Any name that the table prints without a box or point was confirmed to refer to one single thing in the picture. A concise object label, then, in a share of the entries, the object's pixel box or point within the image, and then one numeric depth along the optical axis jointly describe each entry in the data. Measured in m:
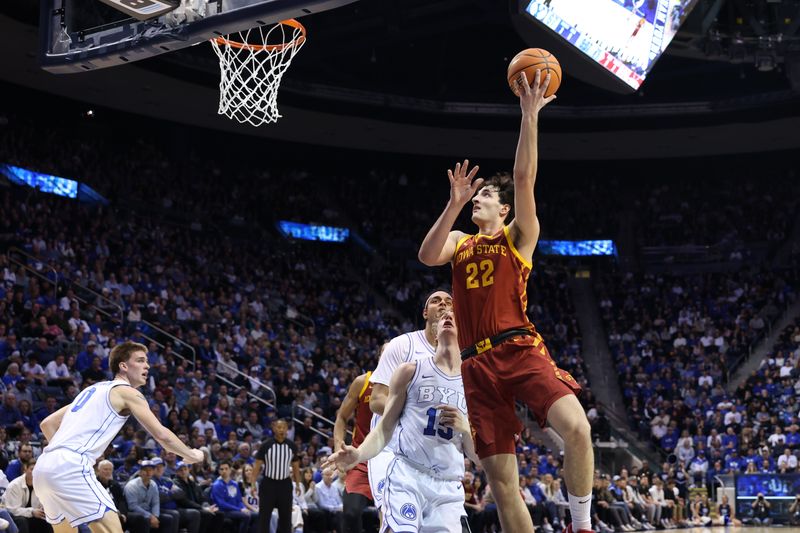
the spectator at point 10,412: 14.60
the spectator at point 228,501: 14.24
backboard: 8.27
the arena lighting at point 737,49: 20.32
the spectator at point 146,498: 12.70
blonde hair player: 7.08
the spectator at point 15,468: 12.21
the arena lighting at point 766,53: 20.35
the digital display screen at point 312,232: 30.92
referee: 12.68
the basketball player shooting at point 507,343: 5.35
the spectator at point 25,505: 11.47
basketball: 5.76
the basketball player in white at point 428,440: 6.19
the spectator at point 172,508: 13.41
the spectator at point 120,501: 12.23
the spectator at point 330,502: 15.43
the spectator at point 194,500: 13.71
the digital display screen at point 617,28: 14.09
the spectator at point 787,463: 22.16
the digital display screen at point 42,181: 24.44
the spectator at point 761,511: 21.73
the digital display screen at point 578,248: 33.59
